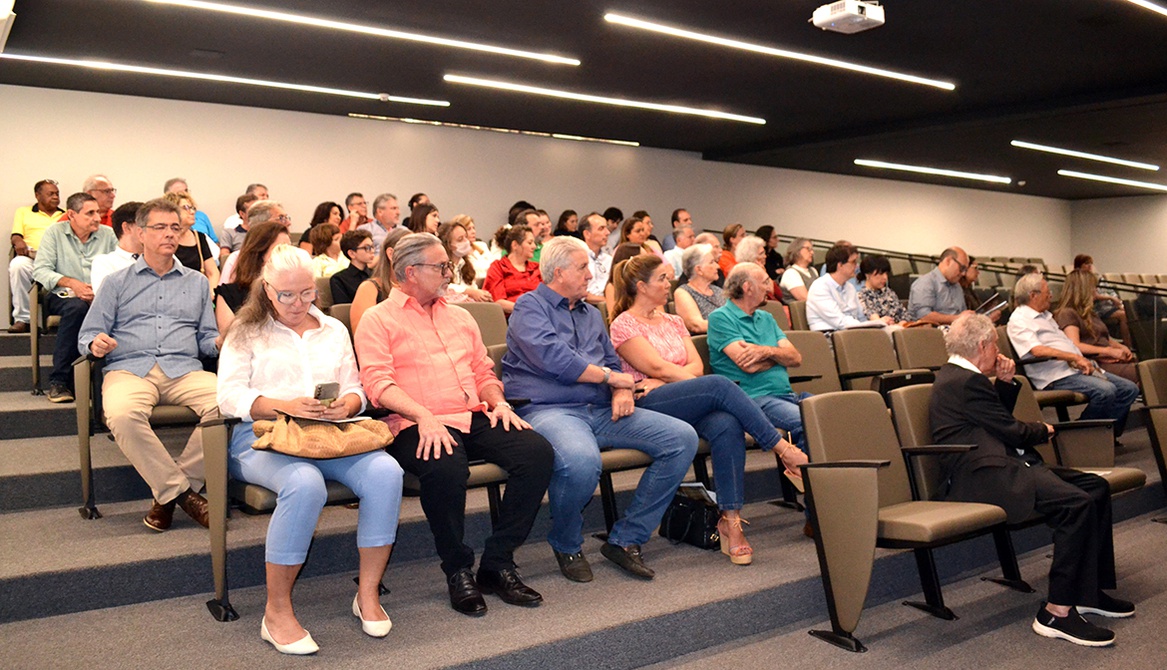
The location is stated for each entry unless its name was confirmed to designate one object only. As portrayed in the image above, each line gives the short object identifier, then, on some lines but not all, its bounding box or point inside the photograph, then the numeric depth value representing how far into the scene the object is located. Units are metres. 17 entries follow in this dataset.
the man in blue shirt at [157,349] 3.25
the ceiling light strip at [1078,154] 12.12
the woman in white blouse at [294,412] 2.60
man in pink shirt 2.88
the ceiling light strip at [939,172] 14.05
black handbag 3.55
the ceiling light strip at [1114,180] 15.09
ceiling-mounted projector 5.91
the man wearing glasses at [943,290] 6.90
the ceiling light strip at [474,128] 10.87
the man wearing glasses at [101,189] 5.81
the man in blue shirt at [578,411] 3.18
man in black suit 3.13
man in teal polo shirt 4.05
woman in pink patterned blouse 3.49
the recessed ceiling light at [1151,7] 6.54
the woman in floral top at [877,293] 6.59
